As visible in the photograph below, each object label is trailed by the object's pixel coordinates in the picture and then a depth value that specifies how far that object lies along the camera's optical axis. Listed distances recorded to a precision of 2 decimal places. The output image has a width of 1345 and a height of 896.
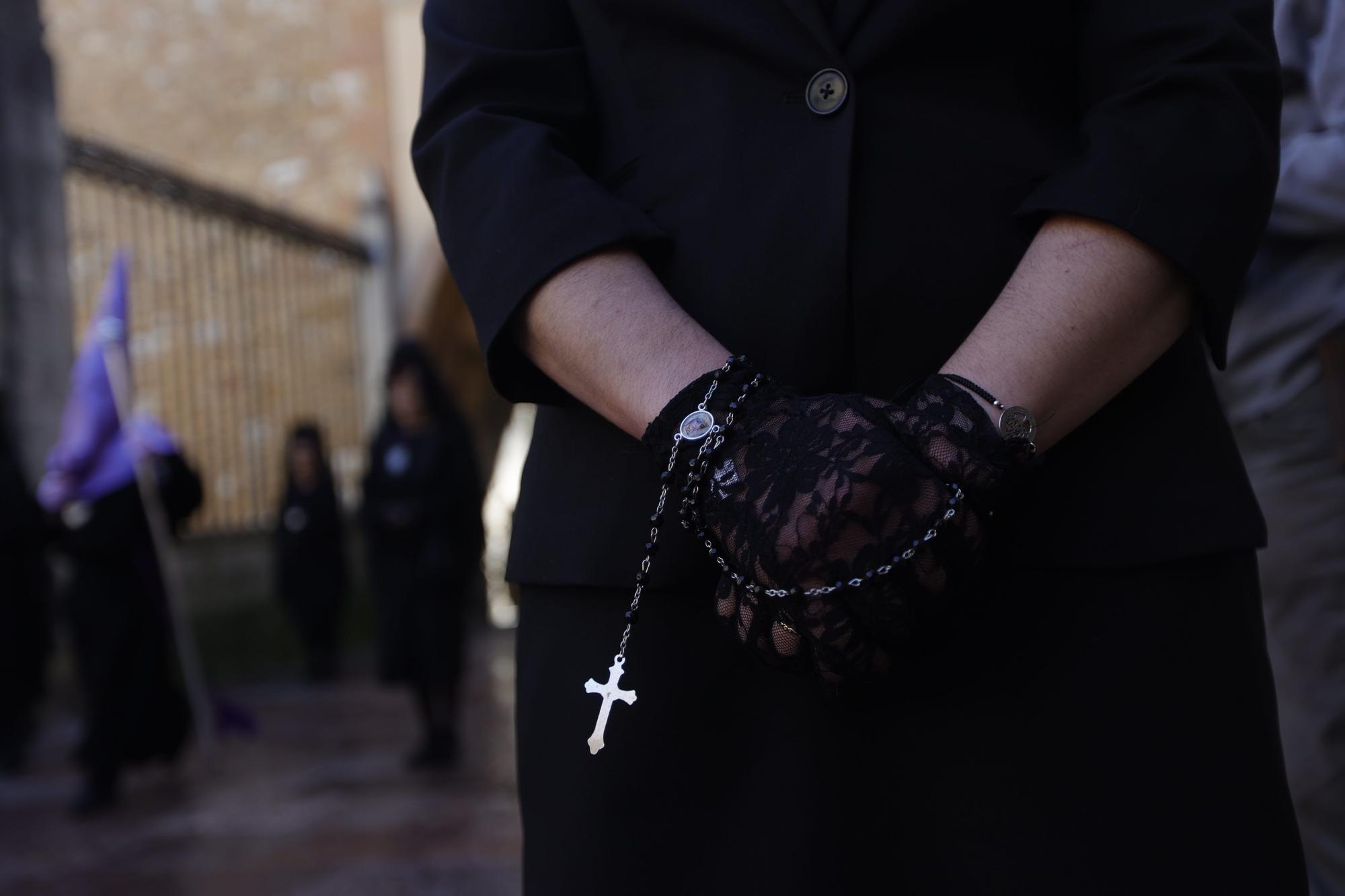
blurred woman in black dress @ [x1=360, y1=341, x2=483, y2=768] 5.88
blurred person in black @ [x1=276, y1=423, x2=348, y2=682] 9.30
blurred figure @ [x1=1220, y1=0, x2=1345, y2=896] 1.88
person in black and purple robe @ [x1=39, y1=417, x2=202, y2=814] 5.36
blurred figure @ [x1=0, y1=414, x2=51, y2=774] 5.98
